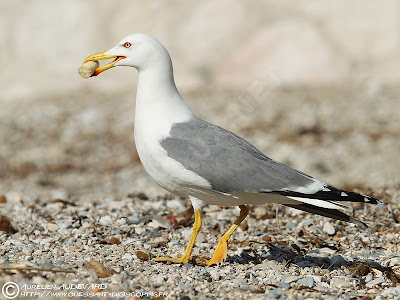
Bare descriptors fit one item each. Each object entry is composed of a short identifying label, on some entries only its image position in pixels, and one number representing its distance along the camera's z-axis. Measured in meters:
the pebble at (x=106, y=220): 12.59
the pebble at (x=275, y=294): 8.45
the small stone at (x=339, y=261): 10.35
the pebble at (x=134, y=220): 12.78
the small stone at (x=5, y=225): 11.61
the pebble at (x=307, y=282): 9.14
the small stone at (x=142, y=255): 10.16
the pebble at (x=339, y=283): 9.30
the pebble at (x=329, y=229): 12.42
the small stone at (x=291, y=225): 12.85
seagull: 9.59
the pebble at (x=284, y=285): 9.02
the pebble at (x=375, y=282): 9.30
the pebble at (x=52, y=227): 12.02
